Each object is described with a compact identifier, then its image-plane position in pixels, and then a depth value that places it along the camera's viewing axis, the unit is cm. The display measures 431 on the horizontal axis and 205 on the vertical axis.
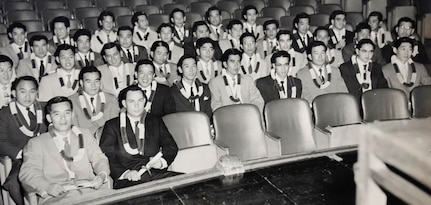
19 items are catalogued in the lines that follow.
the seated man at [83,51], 532
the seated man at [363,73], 507
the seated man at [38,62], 516
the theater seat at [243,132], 380
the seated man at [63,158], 311
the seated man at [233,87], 463
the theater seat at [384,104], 421
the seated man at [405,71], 511
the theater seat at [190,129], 369
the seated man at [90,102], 414
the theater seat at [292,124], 396
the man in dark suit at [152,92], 438
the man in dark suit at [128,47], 556
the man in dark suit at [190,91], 450
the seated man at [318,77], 489
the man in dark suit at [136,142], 340
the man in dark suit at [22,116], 387
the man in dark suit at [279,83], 475
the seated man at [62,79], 462
